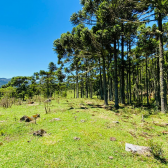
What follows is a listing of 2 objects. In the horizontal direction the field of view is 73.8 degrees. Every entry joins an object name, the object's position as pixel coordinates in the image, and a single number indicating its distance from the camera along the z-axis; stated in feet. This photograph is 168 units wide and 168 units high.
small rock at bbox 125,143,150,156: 14.39
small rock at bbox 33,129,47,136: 18.24
